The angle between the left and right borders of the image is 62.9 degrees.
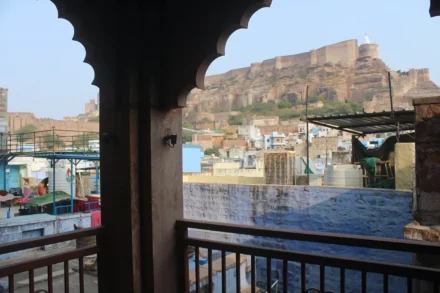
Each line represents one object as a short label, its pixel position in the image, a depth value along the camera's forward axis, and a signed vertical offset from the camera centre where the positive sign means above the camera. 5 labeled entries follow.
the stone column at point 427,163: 3.74 -0.18
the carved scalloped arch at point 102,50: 2.06 +0.61
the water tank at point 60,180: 18.19 -1.50
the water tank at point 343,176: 9.30 -0.77
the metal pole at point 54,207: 13.47 -2.08
